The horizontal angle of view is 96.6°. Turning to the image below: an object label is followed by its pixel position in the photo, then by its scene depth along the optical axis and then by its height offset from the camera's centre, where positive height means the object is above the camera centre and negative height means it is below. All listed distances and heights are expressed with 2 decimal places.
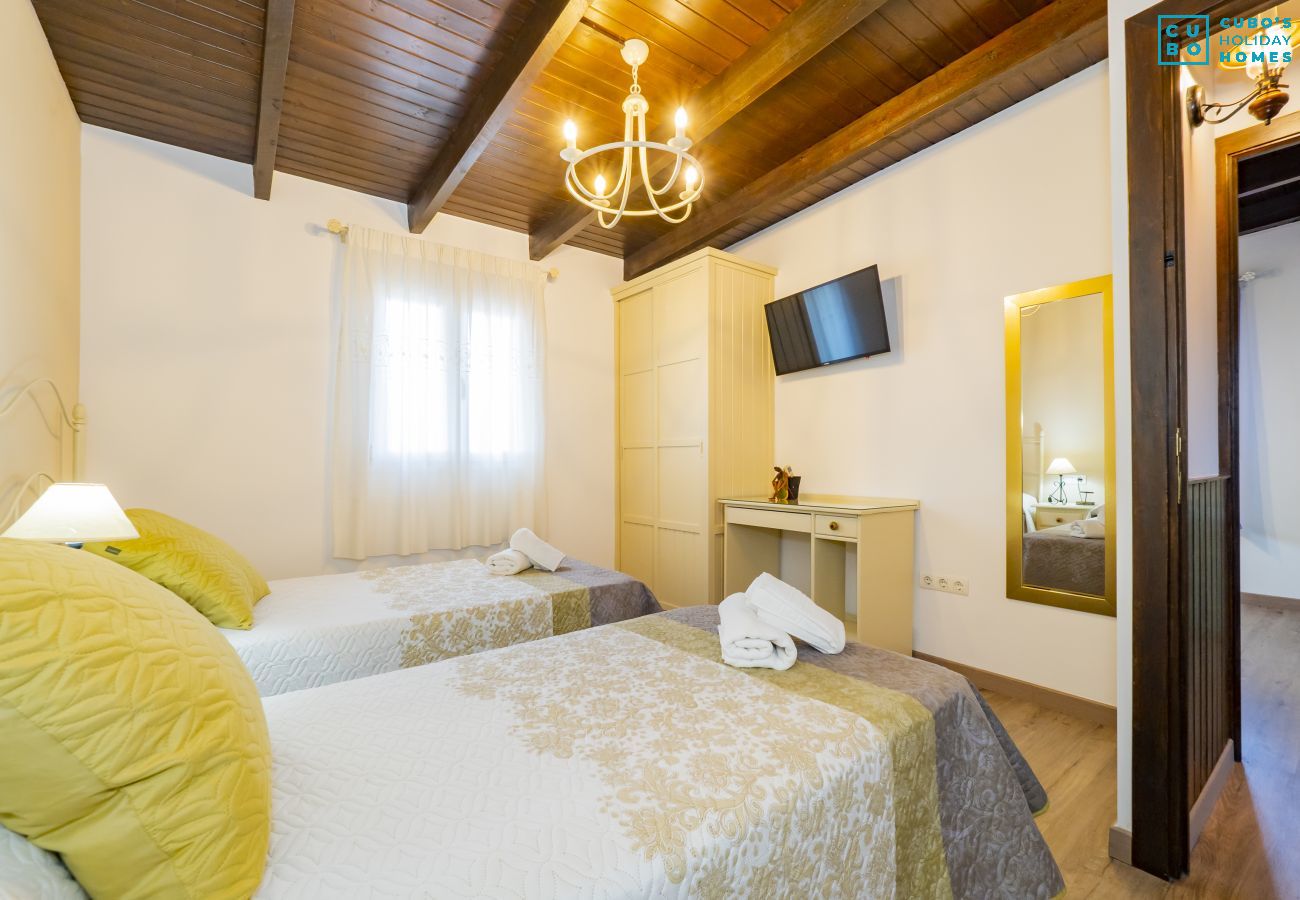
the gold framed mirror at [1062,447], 2.46 +0.04
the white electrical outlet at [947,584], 2.90 -0.66
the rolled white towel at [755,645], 1.51 -0.50
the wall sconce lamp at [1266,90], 1.85 +1.19
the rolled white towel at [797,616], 1.60 -0.45
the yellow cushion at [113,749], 0.65 -0.35
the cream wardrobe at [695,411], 3.64 +0.30
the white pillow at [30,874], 0.61 -0.45
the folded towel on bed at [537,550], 2.77 -0.45
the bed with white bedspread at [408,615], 1.82 -0.57
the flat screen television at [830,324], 3.17 +0.78
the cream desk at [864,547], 2.82 -0.47
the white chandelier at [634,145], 1.94 +1.07
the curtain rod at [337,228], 3.28 +1.31
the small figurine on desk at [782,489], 3.38 -0.19
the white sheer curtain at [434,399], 3.35 +0.37
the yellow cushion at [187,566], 1.75 -0.34
